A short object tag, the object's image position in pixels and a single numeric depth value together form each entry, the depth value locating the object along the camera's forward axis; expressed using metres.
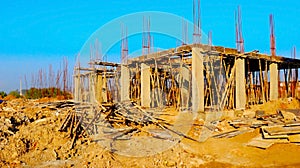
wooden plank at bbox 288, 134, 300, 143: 8.06
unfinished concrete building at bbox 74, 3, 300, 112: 12.49
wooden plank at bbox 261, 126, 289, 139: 8.23
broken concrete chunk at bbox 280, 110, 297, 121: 10.35
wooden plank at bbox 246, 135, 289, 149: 7.91
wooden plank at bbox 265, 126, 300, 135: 8.27
